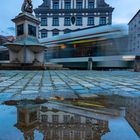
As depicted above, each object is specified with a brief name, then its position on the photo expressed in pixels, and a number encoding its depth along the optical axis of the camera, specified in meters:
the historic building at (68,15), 28.83
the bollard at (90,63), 12.23
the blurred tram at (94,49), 11.55
